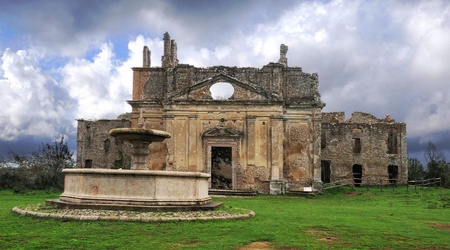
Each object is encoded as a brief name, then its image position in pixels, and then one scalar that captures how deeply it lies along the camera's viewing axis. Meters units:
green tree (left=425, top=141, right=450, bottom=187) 36.09
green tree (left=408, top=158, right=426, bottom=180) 41.48
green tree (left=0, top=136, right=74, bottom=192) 26.11
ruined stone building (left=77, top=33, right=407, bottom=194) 27.78
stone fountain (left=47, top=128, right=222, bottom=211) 11.86
